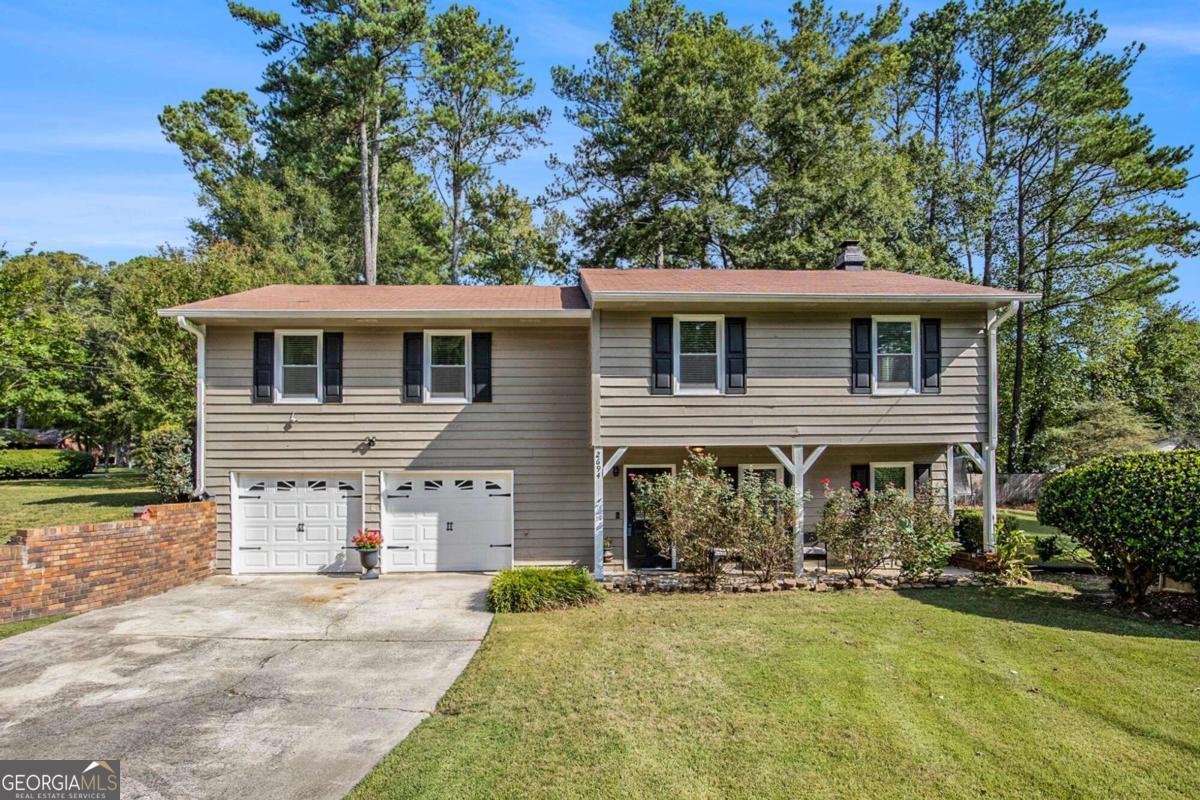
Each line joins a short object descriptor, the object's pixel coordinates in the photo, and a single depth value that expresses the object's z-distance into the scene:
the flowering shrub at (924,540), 9.62
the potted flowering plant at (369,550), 10.58
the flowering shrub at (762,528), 9.44
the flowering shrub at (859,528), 9.63
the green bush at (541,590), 8.34
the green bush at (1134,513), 7.21
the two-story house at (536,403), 10.32
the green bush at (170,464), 11.08
